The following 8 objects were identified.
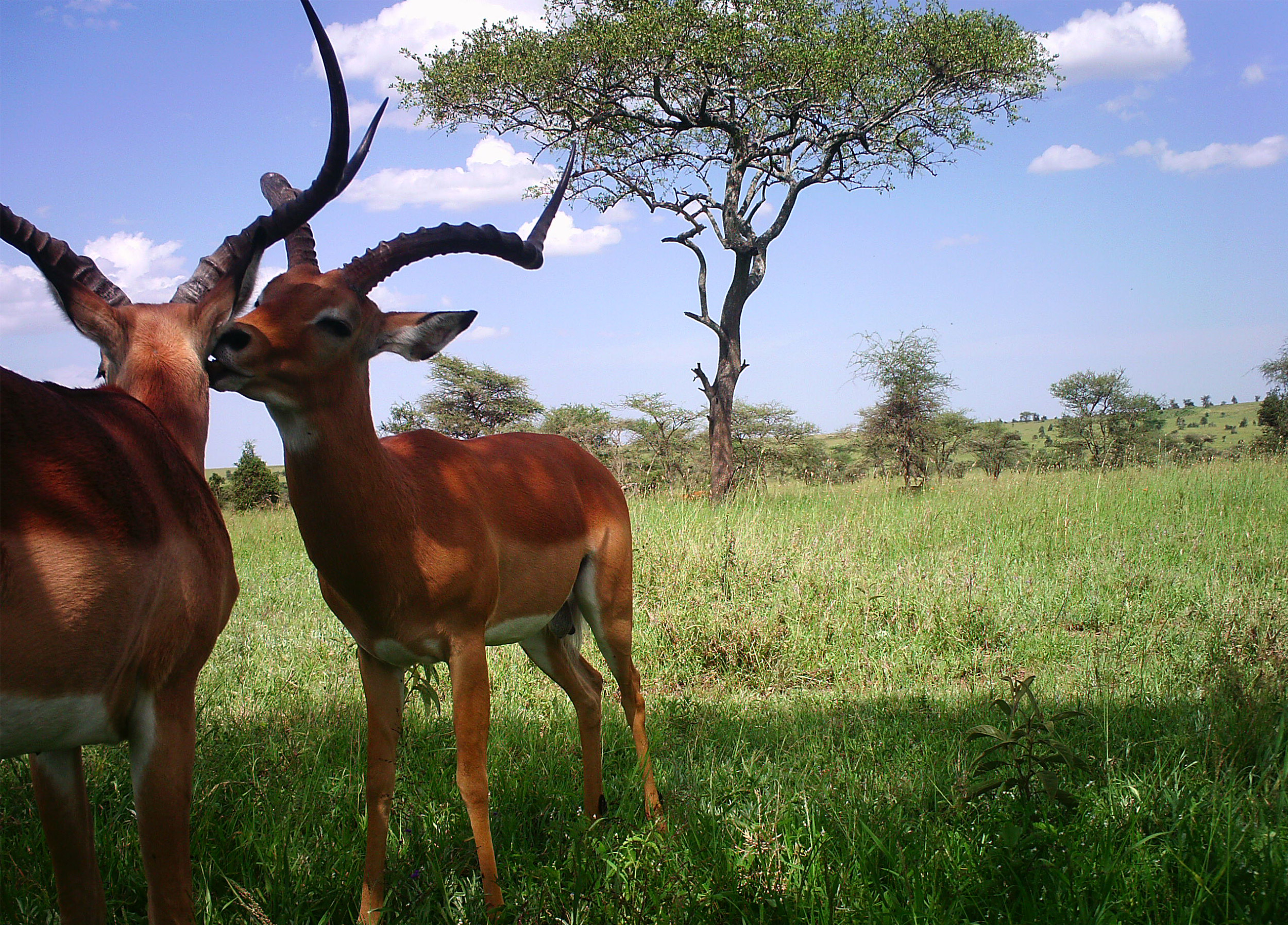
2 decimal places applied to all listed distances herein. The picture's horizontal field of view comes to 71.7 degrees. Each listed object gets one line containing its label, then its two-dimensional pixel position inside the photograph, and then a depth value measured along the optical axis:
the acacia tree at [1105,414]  29.08
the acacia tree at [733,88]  13.88
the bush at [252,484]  19.34
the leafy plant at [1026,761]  2.45
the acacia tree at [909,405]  22.27
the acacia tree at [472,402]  25.28
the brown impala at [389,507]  2.47
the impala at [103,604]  1.78
